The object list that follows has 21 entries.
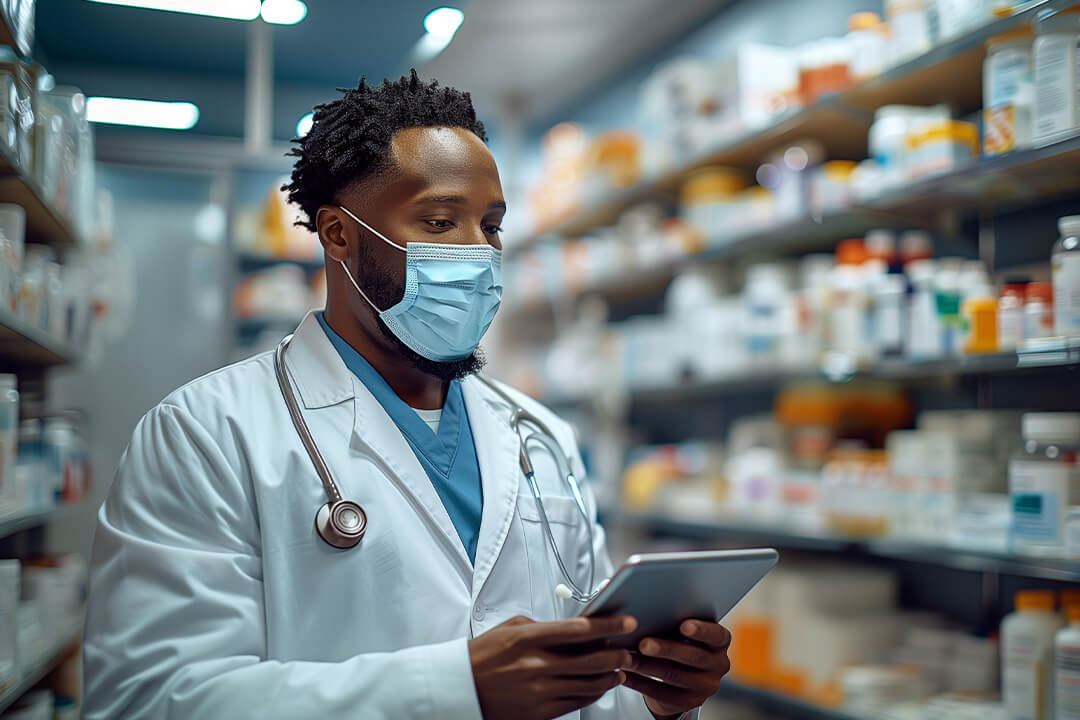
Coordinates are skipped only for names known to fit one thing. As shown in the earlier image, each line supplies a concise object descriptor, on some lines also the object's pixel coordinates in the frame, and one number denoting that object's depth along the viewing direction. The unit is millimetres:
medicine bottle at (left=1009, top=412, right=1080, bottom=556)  2086
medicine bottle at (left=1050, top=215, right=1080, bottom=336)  2012
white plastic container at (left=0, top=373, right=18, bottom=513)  2007
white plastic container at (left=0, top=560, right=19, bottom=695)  1998
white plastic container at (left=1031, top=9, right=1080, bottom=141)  2021
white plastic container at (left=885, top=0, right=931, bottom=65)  2579
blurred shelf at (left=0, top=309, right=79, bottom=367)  2037
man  1166
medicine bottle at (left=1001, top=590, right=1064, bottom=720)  2127
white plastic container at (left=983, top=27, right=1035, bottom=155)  2189
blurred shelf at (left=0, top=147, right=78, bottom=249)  2081
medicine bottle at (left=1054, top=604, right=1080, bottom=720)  1997
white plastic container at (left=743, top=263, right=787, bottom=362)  3182
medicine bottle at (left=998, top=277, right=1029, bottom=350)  2236
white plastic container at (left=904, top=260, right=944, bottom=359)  2529
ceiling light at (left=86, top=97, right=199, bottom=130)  3588
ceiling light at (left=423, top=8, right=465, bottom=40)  3823
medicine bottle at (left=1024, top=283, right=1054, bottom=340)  2139
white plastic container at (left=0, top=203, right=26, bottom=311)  1986
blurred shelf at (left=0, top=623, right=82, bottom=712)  2025
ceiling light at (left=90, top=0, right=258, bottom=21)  2871
